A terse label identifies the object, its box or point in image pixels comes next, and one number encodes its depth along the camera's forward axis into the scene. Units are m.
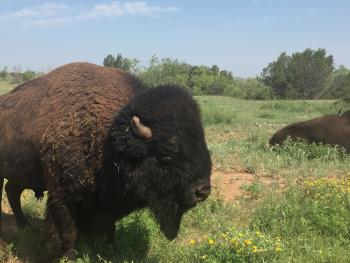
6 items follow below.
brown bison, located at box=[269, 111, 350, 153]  10.11
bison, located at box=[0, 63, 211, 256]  4.16
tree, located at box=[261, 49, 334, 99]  47.34
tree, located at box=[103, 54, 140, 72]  49.77
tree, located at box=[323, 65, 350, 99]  42.64
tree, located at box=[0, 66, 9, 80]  48.25
